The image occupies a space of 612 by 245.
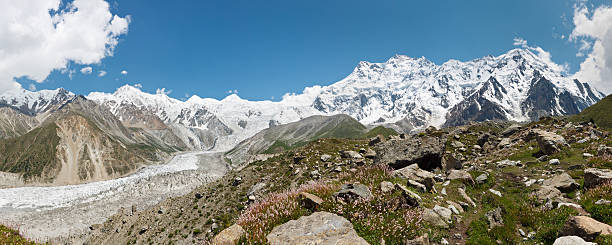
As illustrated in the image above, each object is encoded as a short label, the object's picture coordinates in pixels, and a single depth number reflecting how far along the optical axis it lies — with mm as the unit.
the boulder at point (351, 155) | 30917
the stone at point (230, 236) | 8898
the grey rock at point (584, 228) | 8391
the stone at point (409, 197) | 11492
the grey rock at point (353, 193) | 11117
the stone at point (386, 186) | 11936
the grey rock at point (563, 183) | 13531
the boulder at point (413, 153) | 21594
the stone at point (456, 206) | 13139
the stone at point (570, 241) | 8055
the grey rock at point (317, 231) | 8922
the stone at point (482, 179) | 17656
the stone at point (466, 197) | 14125
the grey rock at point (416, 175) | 15168
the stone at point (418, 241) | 9298
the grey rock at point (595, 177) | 12266
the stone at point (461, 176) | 17078
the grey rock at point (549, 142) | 22016
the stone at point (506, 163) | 21906
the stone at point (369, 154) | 31088
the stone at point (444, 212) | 11859
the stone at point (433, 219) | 11130
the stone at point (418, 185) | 14195
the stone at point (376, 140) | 40456
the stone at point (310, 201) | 11266
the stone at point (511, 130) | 40053
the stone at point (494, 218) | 11580
